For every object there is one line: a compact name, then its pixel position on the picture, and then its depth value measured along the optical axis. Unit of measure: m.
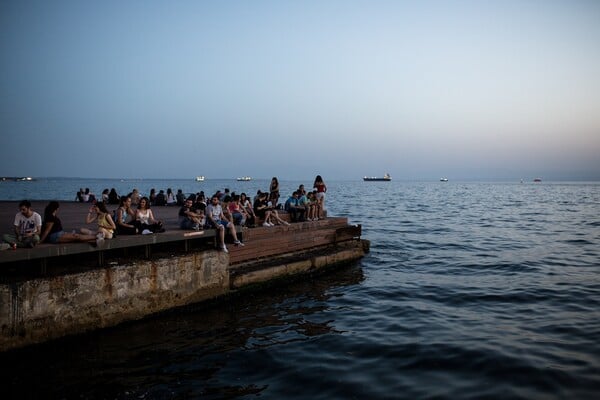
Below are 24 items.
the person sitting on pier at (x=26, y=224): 8.55
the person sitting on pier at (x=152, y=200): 25.20
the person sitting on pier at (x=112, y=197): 24.38
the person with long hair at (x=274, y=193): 17.64
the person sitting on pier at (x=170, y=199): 25.43
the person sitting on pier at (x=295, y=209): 16.47
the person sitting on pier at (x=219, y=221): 11.74
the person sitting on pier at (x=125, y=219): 10.61
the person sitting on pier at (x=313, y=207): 17.08
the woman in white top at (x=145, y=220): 10.95
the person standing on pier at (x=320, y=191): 17.72
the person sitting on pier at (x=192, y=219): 11.67
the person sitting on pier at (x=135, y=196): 22.03
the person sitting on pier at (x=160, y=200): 24.84
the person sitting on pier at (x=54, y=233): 8.88
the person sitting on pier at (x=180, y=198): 25.09
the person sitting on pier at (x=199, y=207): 12.48
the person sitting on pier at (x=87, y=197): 27.53
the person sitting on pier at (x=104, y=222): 9.39
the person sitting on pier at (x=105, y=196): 23.93
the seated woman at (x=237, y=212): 13.55
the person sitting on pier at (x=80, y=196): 28.20
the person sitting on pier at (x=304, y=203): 16.72
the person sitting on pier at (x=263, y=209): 14.95
